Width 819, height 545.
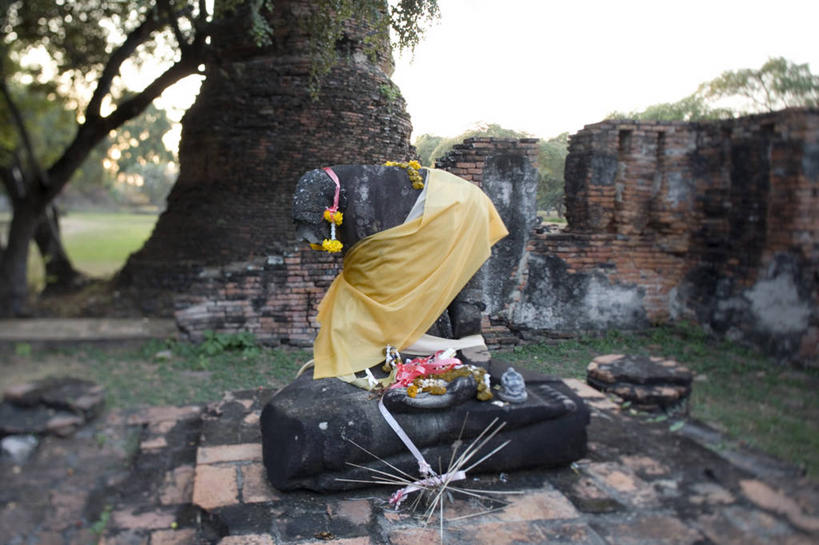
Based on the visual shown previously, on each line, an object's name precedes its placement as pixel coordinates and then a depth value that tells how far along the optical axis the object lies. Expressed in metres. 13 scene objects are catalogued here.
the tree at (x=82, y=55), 5.32
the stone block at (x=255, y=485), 2.62
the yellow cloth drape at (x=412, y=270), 2.61
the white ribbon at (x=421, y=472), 2.51
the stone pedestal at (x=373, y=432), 2.56
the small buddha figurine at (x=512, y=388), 2.73
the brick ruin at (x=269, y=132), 3.41
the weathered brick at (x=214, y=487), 2.61
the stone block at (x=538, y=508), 2.44
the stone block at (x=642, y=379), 2.73
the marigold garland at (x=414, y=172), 2.65
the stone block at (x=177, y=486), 3.37
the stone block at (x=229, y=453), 3.04
